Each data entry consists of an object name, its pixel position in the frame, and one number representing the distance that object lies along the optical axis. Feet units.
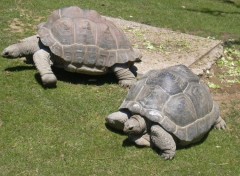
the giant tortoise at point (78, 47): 23.39
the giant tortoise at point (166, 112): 19.02
